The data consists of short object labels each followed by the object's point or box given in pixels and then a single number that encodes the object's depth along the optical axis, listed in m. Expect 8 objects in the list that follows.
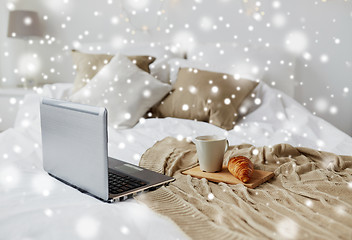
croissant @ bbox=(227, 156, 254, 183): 0.93
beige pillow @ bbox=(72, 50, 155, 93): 2.21
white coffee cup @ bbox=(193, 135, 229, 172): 1.01
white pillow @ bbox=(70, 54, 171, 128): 1.89
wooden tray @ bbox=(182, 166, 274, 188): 0.94
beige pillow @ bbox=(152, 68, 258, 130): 1.84
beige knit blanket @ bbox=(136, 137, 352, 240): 0.67
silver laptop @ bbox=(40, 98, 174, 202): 0.81
